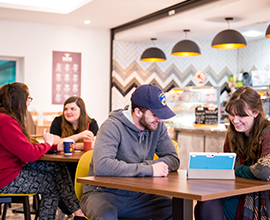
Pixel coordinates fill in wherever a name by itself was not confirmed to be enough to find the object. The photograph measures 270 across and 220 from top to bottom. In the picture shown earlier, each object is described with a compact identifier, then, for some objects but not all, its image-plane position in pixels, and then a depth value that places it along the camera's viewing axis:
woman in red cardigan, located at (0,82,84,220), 2.49
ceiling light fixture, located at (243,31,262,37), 7.37
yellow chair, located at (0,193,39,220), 2.64
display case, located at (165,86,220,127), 5.98
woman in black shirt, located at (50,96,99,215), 3.60
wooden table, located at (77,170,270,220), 1.52
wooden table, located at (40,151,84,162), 2.61
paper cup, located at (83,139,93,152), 3.10
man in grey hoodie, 1.98
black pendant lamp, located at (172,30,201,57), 5.75
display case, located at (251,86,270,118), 6.99
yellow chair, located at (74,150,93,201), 2.29
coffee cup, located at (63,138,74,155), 2.85
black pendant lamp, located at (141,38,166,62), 6.52
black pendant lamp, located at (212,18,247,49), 4.95
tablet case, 1.88
